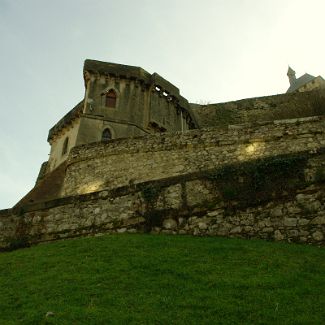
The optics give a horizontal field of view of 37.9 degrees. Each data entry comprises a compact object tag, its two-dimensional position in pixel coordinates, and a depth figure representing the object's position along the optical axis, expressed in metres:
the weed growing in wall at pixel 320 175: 9.73
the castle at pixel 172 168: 9.94
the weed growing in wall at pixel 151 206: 10.66
